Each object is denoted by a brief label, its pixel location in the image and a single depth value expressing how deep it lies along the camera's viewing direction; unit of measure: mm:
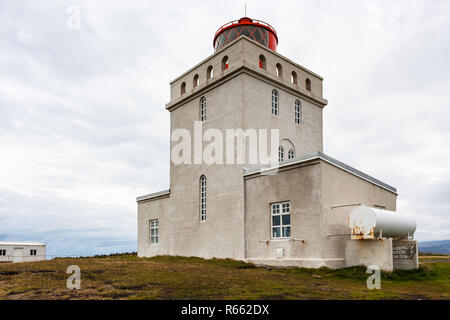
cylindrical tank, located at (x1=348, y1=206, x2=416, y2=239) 16391
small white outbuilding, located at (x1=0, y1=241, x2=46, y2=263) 54531
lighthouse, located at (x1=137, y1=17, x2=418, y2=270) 17922
